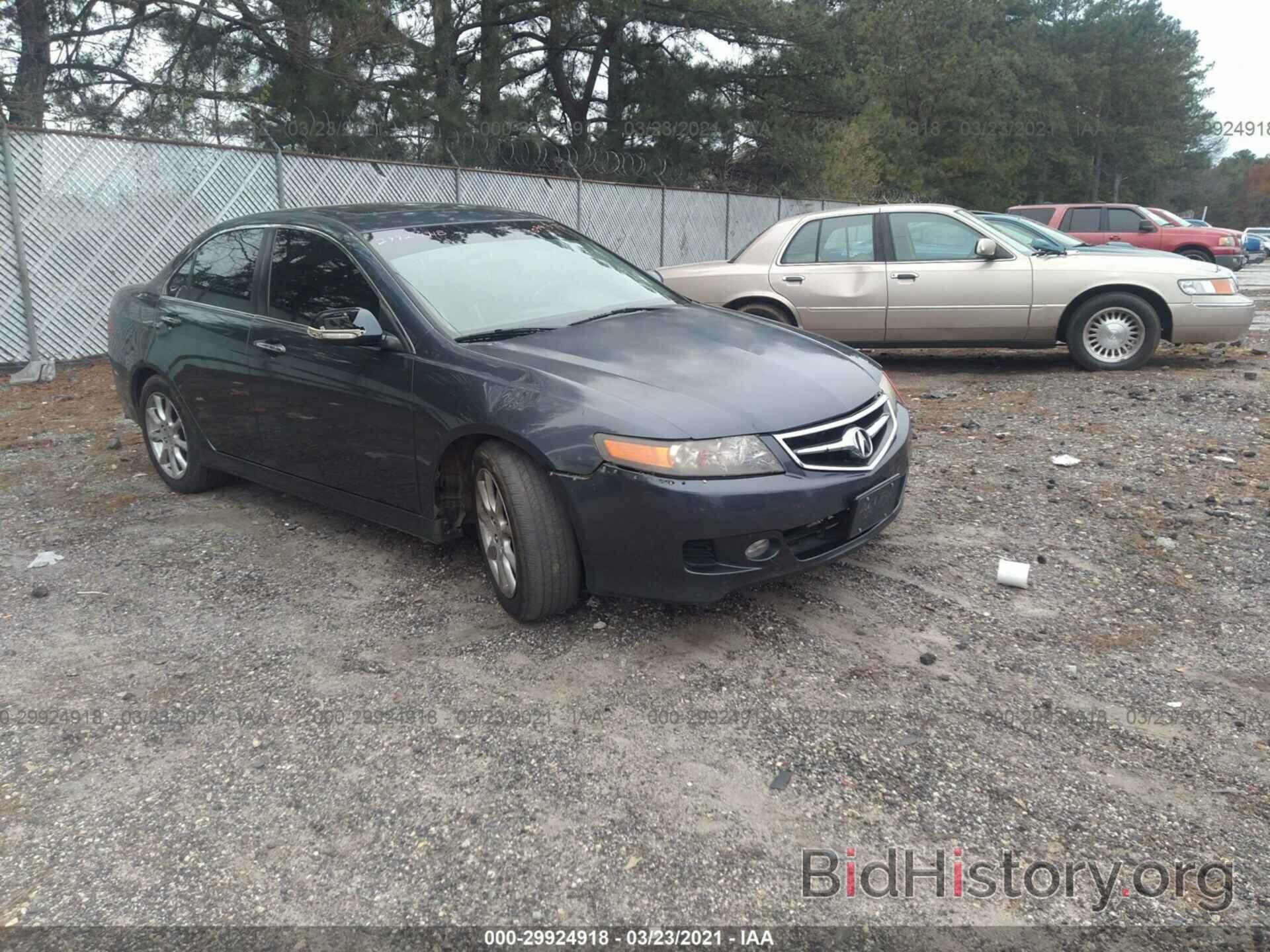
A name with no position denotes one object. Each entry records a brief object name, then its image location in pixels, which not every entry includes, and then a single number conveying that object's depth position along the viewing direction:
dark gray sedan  3.24
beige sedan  8.01
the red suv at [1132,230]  18.48
